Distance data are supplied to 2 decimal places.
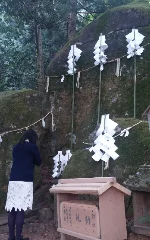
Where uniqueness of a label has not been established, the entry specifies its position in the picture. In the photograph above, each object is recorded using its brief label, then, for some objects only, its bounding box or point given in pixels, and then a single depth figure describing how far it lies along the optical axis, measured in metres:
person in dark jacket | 4.71
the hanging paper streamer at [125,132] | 5.15
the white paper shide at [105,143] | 4.89
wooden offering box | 3.61
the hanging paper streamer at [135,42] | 7.38
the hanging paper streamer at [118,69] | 7.75
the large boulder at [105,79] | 7.57
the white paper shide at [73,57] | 8.36
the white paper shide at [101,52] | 7.74
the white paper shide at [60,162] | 6.98
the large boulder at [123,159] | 4.92
